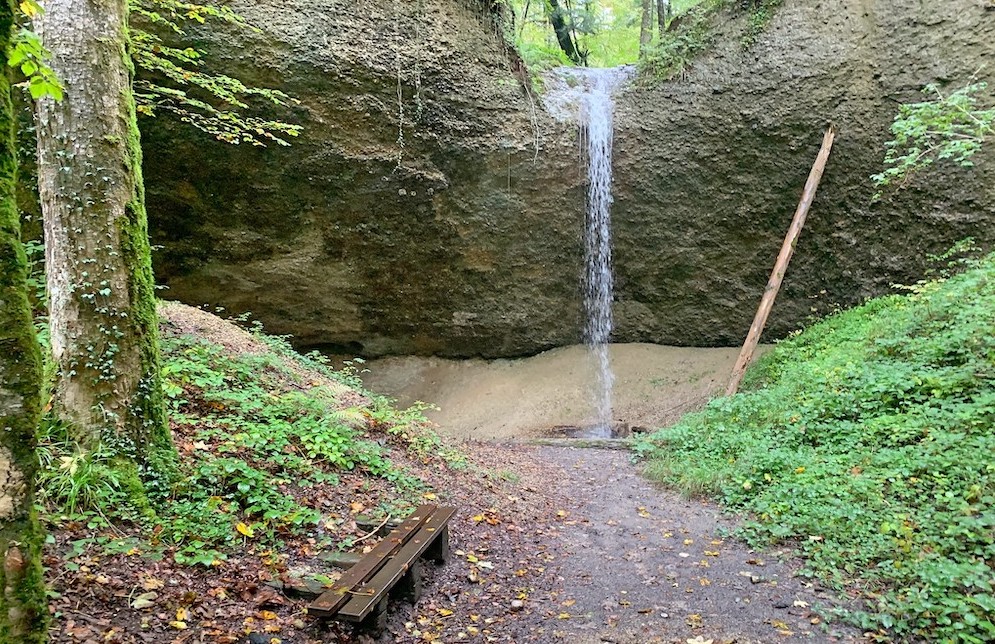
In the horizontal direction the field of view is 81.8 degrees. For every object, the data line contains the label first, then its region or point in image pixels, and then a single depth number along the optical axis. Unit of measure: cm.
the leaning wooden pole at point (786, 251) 1070
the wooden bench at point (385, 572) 276
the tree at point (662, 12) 1755
